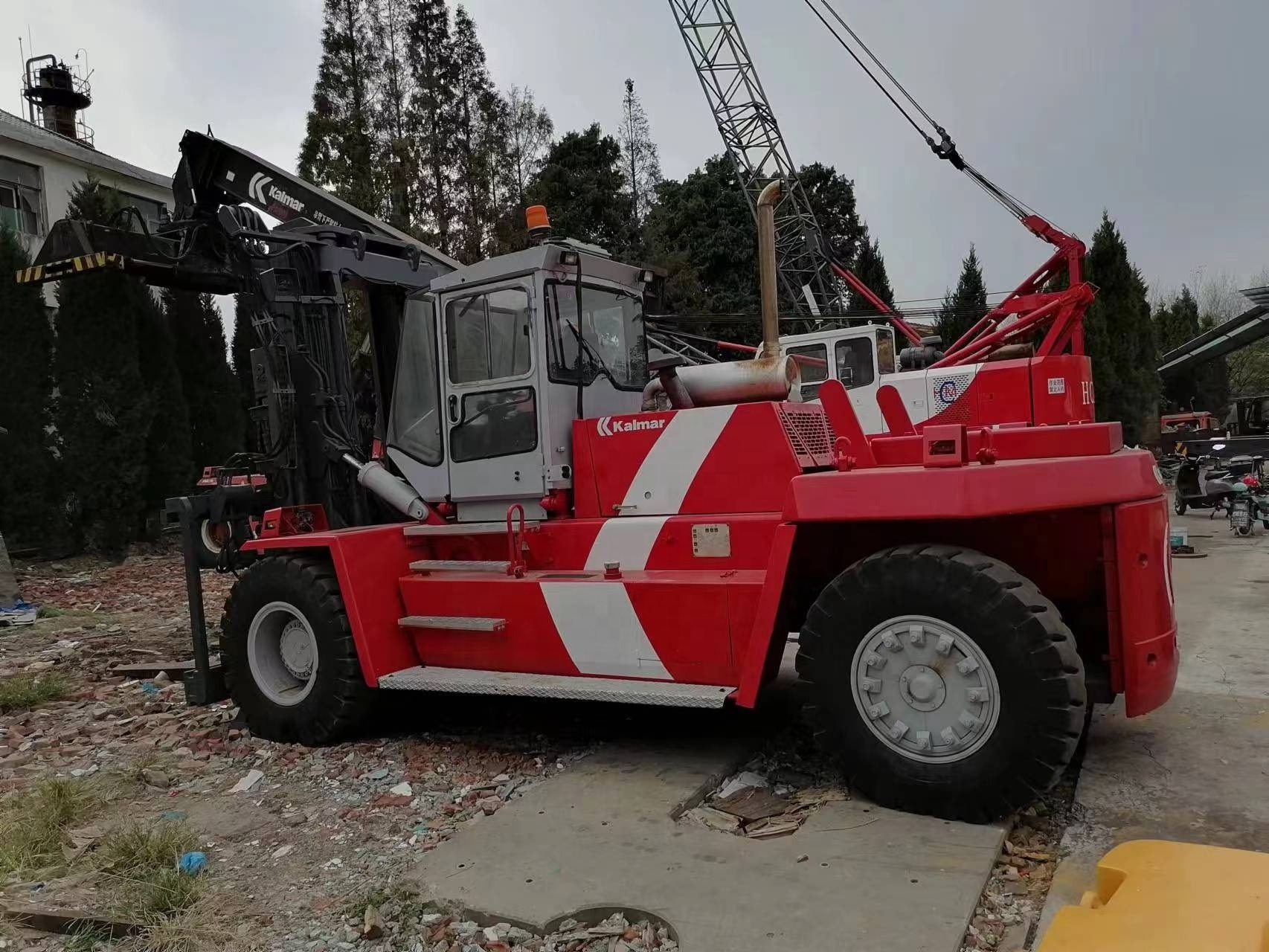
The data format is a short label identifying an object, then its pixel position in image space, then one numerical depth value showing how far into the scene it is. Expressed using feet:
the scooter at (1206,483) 46.57
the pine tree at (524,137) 73.77
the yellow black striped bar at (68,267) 22.06
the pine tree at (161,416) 51.90
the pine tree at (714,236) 100.78
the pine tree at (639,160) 116.06
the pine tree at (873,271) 116.57
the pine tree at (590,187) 92.53
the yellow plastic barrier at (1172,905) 7.61
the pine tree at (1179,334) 121.19
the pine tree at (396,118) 61.62
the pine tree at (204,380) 56.65
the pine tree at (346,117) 60.85
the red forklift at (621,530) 12.25
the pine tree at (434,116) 65.00
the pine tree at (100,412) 48.34
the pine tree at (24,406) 46.16
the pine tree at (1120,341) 83.82
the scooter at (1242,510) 40.78
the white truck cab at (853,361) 39.34
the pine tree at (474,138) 65.51
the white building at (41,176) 65.00
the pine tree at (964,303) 105.19
